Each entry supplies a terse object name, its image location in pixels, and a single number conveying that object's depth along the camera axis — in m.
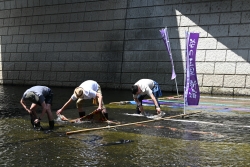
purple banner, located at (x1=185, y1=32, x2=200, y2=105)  10.38
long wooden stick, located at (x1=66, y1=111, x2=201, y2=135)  7.67
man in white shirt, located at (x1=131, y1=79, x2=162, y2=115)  10.20
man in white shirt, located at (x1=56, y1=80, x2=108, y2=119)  9.36
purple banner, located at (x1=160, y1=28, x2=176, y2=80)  13.81
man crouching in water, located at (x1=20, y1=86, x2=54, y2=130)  8.30
